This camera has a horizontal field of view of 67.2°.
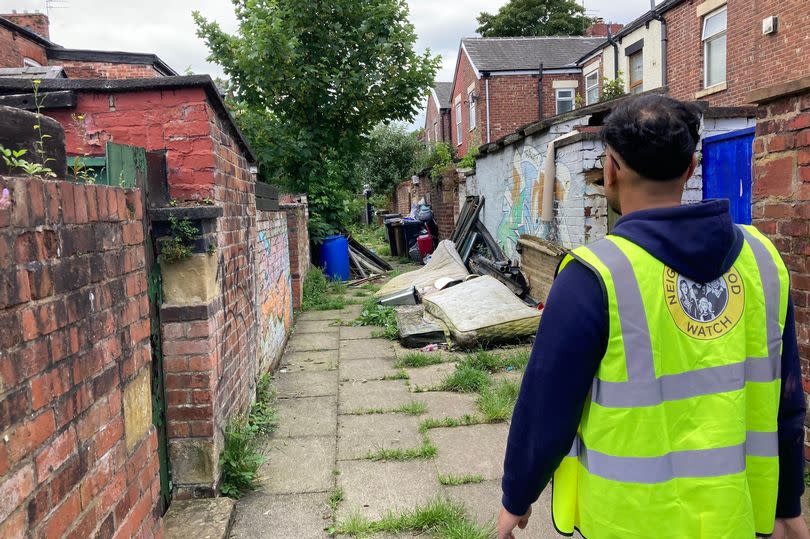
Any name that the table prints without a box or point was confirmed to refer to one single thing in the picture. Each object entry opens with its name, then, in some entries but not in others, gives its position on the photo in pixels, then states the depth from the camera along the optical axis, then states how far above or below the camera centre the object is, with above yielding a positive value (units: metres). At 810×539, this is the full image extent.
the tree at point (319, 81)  11.14 +2.56
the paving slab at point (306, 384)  5.29 -1.51
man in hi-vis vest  1.39 -0.38
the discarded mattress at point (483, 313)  6.39 -1.13
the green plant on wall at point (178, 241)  3.23 -0.10
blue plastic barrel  12.17 -0.80
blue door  5.31 +0.29
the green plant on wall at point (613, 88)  14.07 +2.74
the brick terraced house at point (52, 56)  14.05 +4.45
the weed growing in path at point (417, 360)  6.04 -1.46
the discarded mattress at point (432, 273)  9.33 -0.97
